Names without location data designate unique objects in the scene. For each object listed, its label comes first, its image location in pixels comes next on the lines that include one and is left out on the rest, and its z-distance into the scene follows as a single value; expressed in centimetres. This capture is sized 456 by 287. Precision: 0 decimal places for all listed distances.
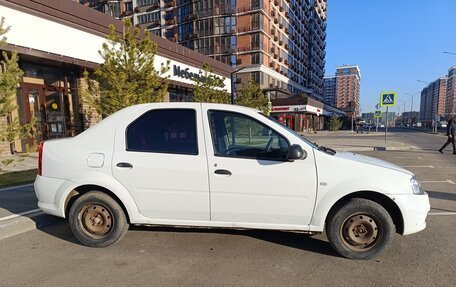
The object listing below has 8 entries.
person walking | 1344
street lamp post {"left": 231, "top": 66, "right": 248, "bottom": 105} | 2088
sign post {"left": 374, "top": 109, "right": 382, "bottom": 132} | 3281
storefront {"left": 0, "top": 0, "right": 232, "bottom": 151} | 1081
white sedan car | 331
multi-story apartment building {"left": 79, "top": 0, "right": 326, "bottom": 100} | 4969
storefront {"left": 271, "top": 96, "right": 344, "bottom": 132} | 4447
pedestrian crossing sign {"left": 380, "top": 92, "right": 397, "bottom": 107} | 1733
